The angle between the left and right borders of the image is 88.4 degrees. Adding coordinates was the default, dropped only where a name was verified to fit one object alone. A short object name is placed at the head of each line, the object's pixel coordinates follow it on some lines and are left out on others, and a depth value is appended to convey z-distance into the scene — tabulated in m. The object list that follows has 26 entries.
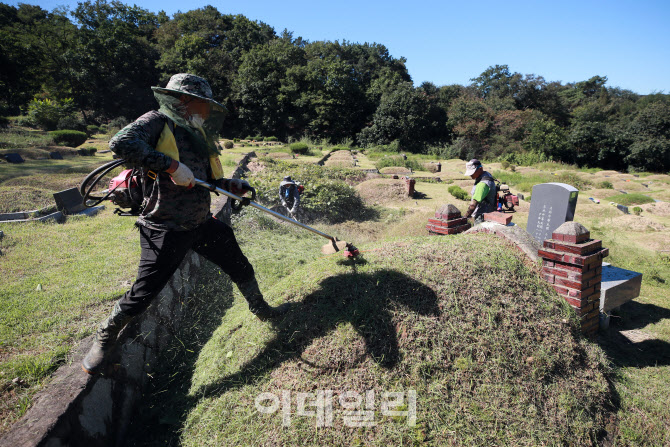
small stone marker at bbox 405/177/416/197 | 11.91
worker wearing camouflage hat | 2.11
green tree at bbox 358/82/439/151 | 31.66
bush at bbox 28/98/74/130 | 21.38
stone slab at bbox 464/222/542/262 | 3.49
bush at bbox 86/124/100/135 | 25.49
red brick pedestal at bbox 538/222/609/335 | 3.05
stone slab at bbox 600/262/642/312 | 3.99
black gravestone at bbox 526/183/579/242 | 4.75
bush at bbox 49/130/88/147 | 17.44
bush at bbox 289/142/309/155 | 21.97
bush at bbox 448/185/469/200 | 11.92
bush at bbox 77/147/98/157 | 15.30
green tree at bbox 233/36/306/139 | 36.16
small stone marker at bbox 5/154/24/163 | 11.52
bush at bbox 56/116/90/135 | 21.60
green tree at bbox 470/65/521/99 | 39.66
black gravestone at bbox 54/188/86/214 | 6.02
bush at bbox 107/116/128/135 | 26.21
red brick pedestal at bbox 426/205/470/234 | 4.28
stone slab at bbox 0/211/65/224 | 5.43
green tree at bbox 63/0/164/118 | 33.81
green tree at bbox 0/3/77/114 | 28.67
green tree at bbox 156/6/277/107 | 37.38
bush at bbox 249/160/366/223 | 8.66
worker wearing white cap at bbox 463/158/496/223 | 5.49
